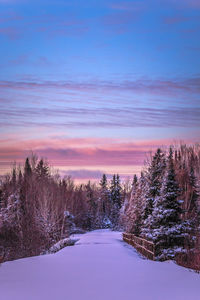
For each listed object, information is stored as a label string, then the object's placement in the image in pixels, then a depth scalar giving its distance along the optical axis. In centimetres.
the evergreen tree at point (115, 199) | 8291
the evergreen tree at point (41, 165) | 6309
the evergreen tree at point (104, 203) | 8090
